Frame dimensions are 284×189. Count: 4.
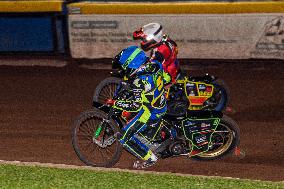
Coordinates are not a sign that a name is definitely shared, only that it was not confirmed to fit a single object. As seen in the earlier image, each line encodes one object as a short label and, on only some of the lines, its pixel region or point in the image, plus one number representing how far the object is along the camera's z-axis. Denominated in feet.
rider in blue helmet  55.93
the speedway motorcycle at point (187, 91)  71.46
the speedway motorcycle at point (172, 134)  58.08
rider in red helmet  65.72
